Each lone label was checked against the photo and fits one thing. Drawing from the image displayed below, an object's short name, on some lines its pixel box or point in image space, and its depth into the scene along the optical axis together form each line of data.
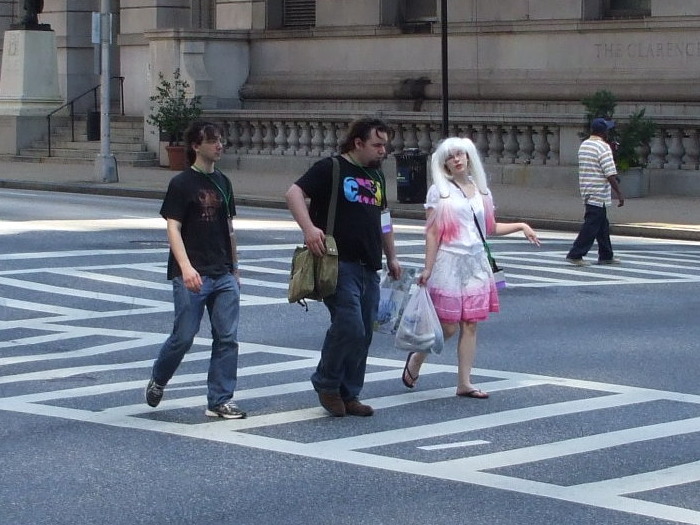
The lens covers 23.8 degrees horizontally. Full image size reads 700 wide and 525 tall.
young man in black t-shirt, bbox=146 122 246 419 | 9.51
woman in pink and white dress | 10.31
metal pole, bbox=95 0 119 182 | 31.98
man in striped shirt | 18.33
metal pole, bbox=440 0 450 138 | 28.02
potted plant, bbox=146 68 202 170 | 35.19
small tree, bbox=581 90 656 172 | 27.62
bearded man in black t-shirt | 9.49
